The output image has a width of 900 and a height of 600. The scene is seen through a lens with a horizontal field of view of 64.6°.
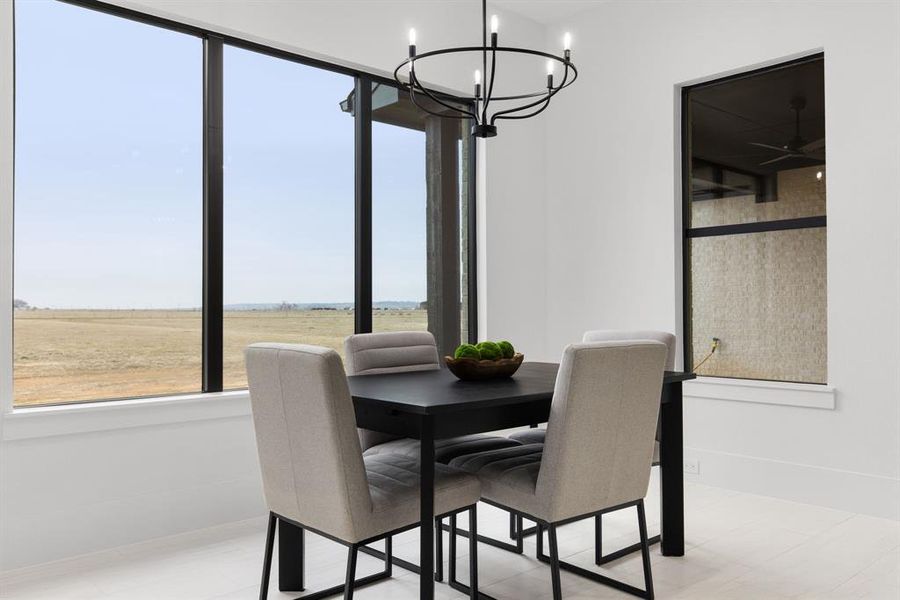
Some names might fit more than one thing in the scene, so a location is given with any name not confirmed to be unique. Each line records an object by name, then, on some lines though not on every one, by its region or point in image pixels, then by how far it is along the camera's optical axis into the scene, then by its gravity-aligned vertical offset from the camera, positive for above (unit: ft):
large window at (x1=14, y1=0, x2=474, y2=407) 9.54 +1.64
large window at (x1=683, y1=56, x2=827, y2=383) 12.06 +1.45
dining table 6.63 -1.09
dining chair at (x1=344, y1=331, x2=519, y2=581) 8.69 -0.78
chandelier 7.34 +2.59
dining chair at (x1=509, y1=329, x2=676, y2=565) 8.87 -1.74
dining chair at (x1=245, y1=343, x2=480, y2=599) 6.23 -1.44
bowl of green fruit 8.36 -0.63
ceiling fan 12.01 +2.73
